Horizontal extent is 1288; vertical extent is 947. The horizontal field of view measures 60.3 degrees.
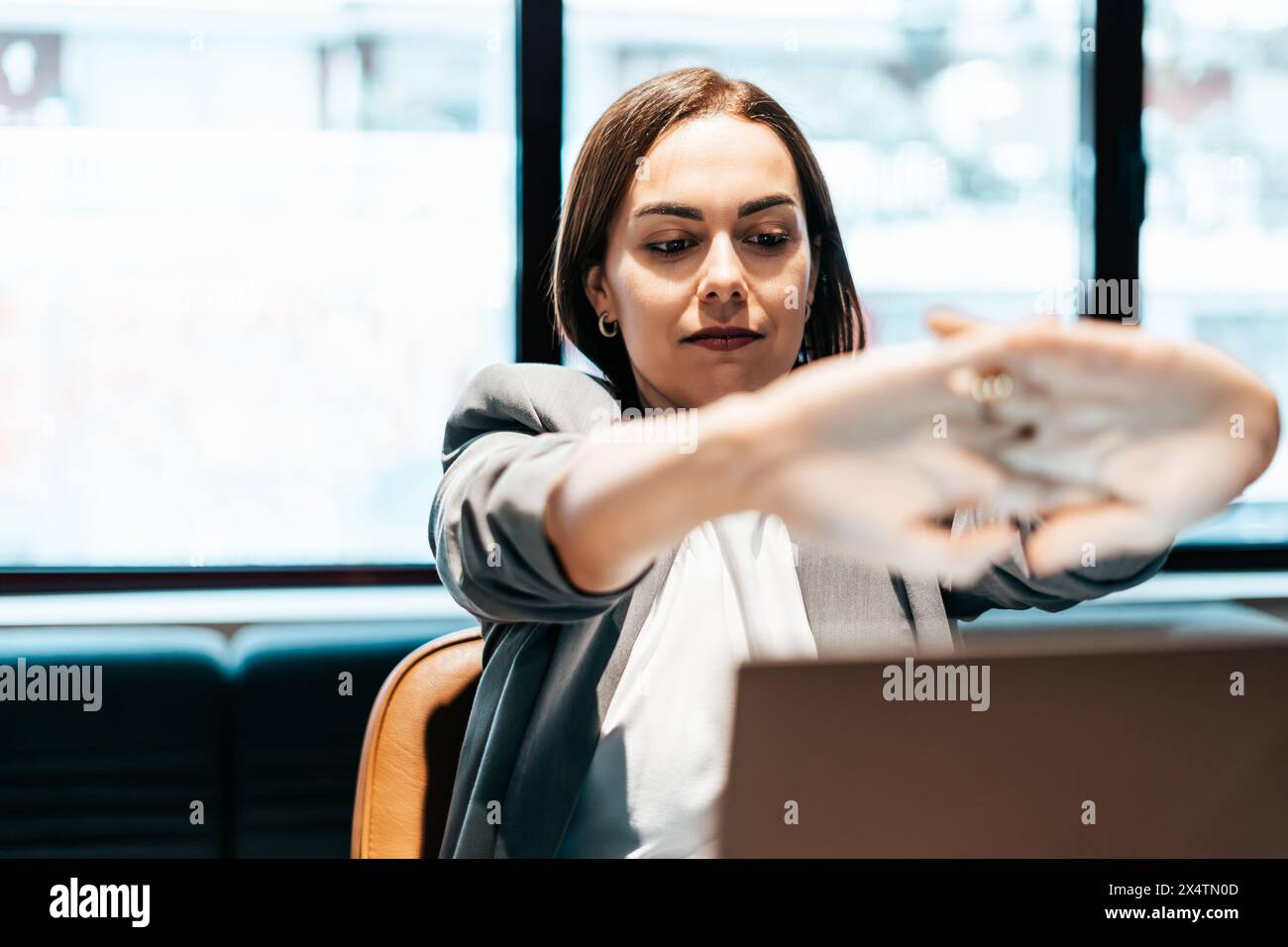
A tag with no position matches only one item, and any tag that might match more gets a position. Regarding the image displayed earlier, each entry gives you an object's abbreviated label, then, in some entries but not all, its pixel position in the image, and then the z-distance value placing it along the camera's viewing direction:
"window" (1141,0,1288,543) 2.21
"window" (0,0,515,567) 2.01
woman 0.42
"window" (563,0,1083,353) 2.13
